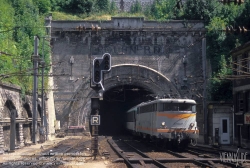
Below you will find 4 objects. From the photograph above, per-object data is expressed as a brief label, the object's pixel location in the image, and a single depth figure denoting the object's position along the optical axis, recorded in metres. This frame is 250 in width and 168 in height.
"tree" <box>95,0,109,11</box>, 53.59
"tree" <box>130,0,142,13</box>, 54.55
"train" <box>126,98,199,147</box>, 26.22
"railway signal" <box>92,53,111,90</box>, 19.92
